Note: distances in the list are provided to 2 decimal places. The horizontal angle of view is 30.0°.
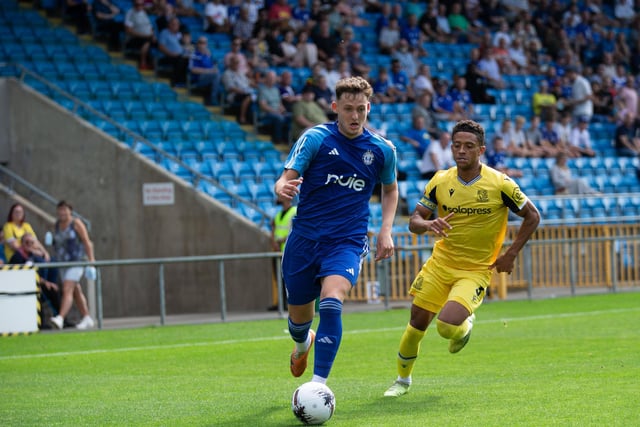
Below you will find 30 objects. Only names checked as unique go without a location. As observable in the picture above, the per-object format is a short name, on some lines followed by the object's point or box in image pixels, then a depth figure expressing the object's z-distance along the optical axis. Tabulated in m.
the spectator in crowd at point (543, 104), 28.70
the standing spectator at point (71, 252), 18.44
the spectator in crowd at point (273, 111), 24.61
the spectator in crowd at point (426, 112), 25.84
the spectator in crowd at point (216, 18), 26.56
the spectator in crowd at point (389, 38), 28.92
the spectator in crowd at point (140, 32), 24.86
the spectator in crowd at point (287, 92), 24.48
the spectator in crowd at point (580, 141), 28.33
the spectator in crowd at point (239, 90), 24.80
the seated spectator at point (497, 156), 25.09
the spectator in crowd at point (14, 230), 18.81
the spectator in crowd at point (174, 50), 24.94
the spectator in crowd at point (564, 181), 25.83
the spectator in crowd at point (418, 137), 25.44
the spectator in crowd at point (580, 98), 29.34
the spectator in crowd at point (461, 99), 27.44
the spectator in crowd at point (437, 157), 24.20
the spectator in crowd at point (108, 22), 25.38
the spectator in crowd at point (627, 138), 29.25
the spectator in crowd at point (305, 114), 23.48
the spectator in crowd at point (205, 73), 24.95
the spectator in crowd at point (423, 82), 27.34
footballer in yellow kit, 9.84
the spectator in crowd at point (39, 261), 18.61
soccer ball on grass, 7.87
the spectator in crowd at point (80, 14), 25.88
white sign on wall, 21.69
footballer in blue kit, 8.73
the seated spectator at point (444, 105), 27.02
